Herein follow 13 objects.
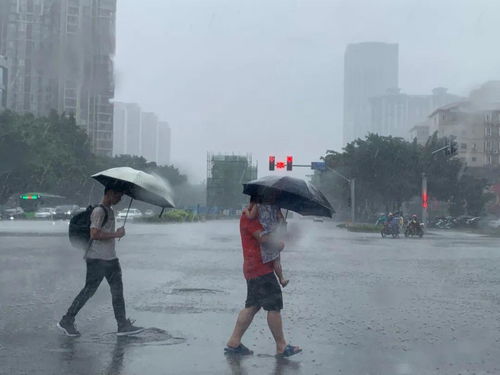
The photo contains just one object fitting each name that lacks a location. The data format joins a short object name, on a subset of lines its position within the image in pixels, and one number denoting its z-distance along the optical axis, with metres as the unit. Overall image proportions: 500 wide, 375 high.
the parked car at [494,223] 52.44
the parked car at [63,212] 55.28
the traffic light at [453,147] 37.41
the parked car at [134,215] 45.54
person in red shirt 6.37
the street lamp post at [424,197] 47.34
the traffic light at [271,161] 36.94
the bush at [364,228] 45.55
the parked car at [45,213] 56.13
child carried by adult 6.32
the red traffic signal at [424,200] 47.38
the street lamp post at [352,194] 49.28
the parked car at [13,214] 59.41
